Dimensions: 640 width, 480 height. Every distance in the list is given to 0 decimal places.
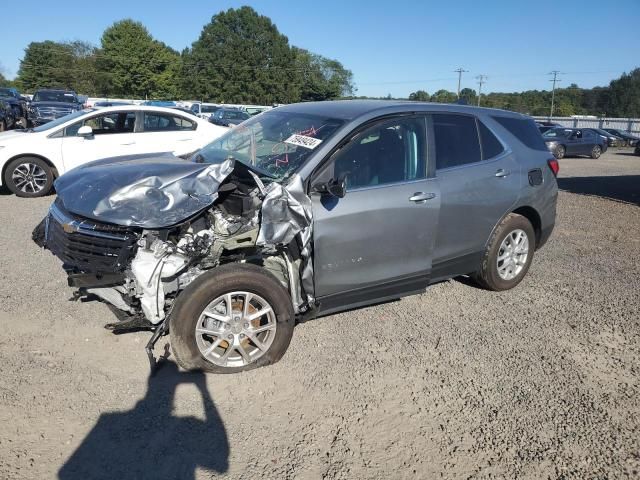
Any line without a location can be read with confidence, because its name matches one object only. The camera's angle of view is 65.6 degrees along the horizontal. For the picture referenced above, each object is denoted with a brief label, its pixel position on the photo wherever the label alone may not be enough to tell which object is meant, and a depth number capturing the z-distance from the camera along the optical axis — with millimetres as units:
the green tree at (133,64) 73938
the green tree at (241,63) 82000
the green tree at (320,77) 90125
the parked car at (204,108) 29097
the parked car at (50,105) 20844
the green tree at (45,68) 77125
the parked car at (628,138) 34425
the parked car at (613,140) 32344
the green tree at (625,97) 91125
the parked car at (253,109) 33219
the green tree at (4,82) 78162
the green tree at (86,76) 75000
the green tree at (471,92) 84512
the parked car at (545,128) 23191
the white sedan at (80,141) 8797
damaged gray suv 3266
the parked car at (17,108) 21139
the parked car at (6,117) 18211
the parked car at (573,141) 22409
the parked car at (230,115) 23531
